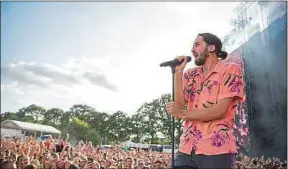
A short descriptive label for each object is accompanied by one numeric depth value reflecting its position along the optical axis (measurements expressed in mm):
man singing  870
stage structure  5996
